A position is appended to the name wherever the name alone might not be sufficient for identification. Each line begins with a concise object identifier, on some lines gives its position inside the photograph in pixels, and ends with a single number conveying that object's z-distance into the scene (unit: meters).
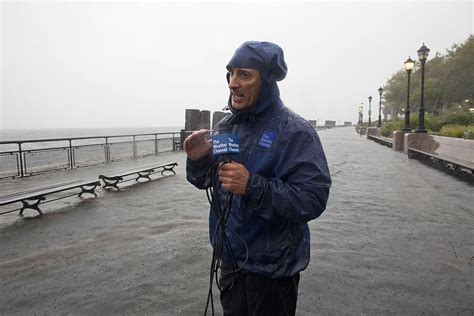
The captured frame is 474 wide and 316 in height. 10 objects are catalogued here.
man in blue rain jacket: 1.80
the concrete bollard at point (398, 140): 22.06
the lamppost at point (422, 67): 17.75
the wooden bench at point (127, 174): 9.10
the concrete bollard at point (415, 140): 17.67
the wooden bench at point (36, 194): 6.40
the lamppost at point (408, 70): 20.81
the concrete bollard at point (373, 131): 38.49
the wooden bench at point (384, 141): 25.98
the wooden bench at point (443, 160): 11.22
